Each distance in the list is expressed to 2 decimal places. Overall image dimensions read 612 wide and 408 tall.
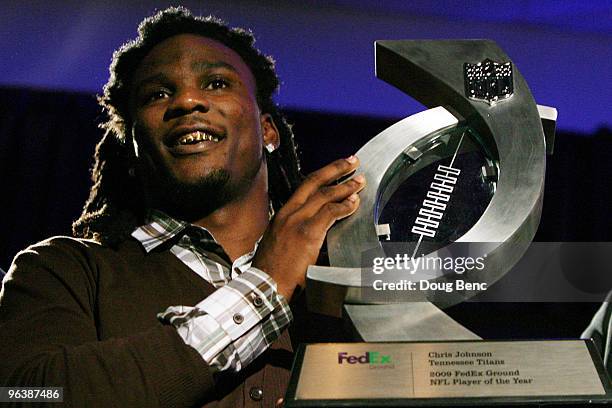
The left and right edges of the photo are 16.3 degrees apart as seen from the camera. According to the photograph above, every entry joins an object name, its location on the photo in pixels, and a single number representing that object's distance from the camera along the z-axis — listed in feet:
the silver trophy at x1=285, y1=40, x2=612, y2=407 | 5.64
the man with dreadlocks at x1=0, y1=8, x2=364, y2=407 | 5.99
